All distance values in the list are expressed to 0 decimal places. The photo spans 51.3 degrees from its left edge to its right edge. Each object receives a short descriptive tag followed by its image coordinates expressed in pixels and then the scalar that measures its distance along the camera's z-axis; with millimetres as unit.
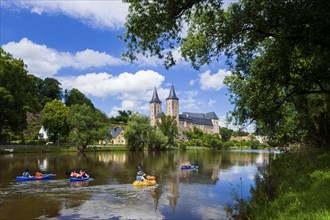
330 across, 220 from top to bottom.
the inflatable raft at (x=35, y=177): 27297
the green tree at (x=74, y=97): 126500
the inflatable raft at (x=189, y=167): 39950
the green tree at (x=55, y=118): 75688
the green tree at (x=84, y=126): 72125
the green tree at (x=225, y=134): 178525
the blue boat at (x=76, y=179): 27364
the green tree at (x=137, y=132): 81875
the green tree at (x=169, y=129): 97688
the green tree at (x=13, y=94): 58269
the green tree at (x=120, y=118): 165250
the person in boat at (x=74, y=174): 27703
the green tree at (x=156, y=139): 84375
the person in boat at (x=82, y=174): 28059
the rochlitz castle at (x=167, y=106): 185500
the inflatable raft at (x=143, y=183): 25547
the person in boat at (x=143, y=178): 26125
